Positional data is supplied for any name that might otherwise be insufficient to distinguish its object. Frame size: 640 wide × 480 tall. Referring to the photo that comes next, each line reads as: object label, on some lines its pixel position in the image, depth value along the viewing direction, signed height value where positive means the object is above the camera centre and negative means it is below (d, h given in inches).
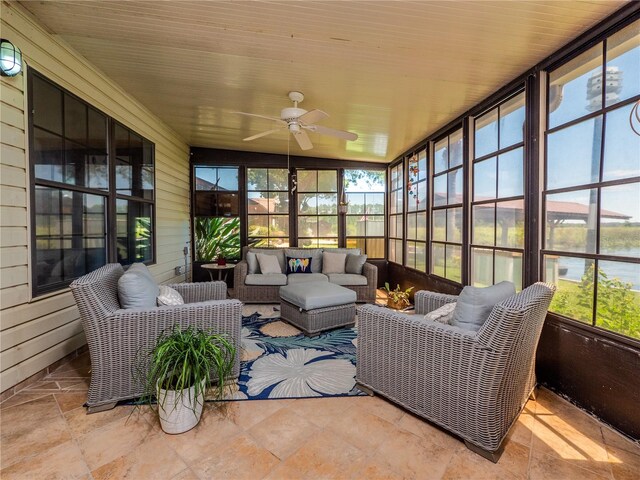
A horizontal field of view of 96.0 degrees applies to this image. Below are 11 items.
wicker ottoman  125.6 -34.4
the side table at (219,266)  182.3 -23.2
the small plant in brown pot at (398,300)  165.9 -39.8
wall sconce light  77.4 +46.4
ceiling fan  107.8 +43.0
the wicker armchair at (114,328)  72.2 -26.0
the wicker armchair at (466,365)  59.2 -31.2
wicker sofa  175.0 -34.2
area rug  84.6 -46.5
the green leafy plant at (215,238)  220.2 -6.1
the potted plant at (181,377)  65.2 -33.9
